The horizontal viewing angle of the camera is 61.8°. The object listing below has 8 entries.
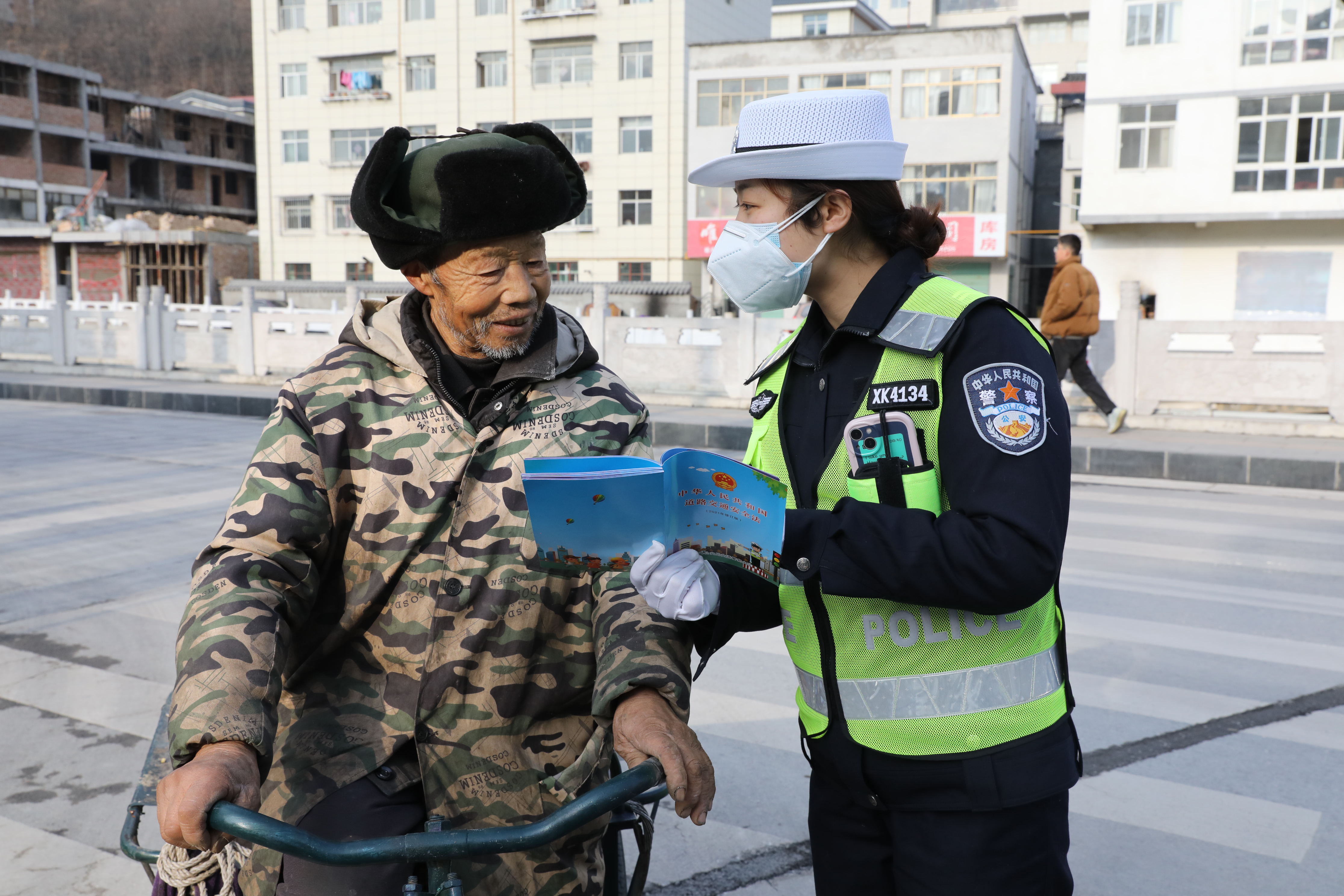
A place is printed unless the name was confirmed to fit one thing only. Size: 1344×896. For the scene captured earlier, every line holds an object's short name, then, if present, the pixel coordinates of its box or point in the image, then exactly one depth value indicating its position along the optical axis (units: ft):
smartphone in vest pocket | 5.24
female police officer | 4.99
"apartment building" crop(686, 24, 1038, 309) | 105.70
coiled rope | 5.44
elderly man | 5.65
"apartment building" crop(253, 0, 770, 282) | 122.31
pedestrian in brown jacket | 36.60
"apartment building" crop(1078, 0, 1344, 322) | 86.02
